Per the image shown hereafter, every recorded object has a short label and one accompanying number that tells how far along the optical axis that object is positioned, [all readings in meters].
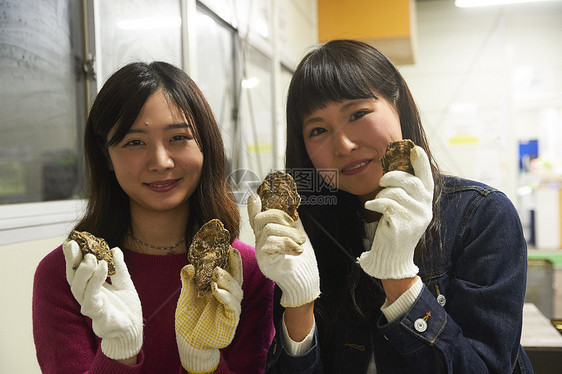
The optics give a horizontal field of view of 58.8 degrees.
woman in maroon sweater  0.88
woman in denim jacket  0.85
